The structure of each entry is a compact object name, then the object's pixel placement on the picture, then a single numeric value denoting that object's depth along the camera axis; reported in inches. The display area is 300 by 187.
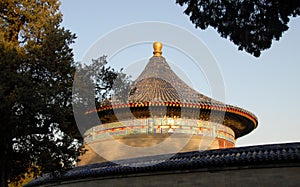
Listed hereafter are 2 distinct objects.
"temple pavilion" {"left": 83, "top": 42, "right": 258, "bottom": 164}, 791.1
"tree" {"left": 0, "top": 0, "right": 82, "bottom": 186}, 446.3
